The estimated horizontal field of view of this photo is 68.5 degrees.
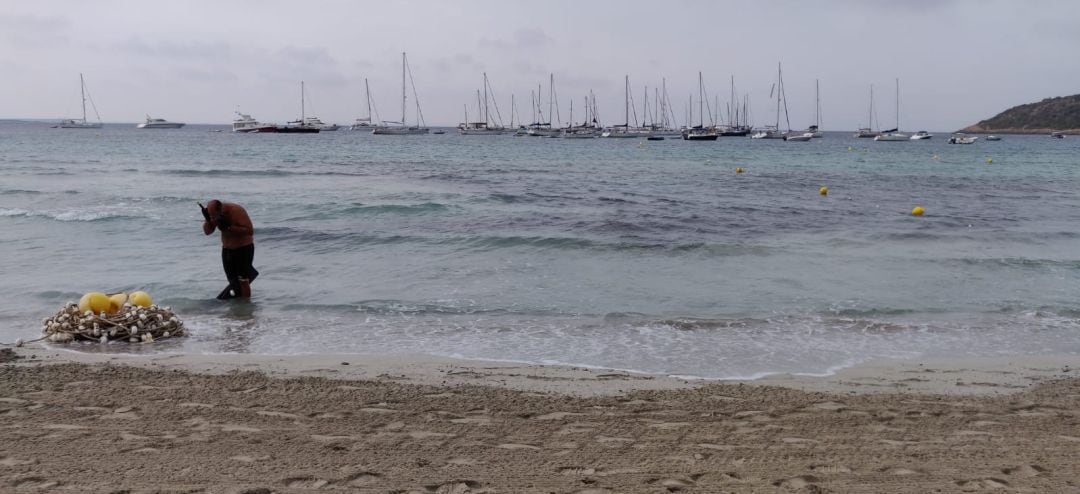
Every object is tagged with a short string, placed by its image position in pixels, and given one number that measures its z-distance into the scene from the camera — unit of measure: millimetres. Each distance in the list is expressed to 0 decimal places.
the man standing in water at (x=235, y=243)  9898
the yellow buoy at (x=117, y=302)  8633
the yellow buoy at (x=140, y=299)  8766
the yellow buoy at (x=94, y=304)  8461
